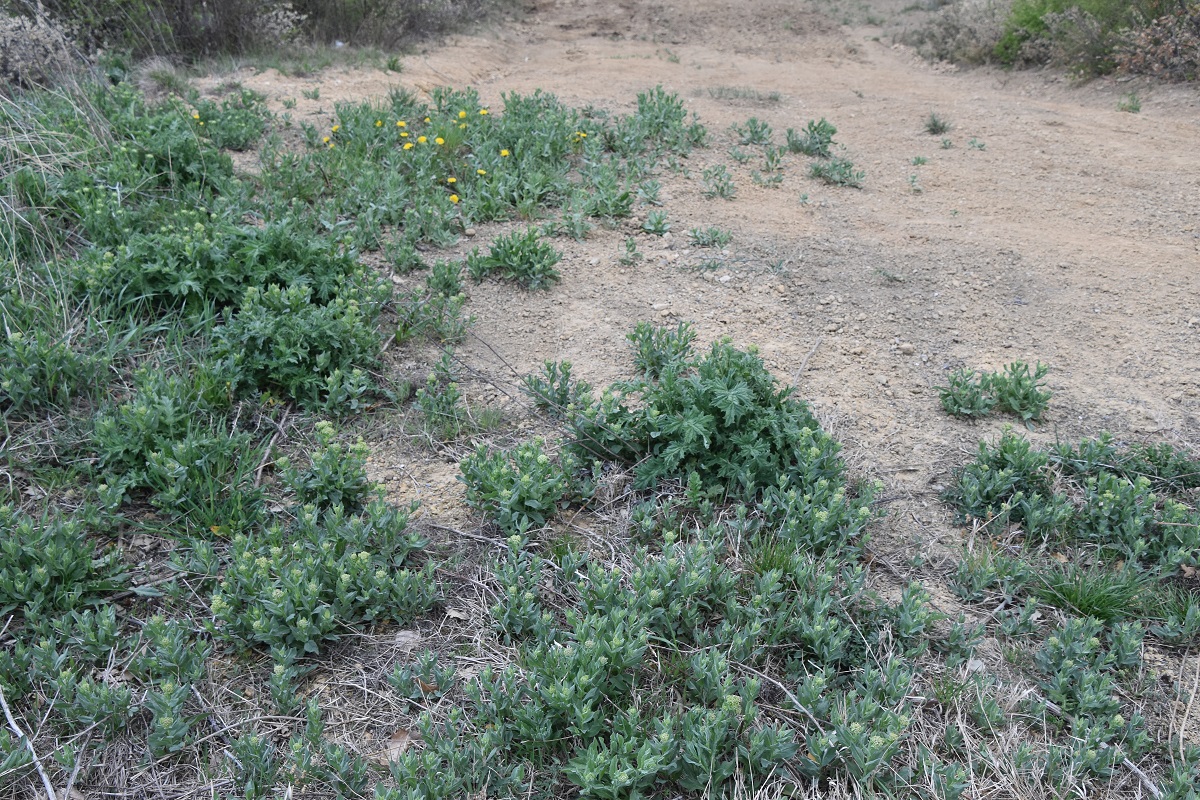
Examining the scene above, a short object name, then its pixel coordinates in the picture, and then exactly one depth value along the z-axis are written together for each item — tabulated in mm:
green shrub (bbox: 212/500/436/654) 2822
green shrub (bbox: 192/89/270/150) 6090
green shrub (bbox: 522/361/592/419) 3867
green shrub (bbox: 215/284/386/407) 3881
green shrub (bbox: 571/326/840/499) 3377
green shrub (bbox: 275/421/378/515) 3346
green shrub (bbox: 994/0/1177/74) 9422
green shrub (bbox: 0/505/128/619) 2867
